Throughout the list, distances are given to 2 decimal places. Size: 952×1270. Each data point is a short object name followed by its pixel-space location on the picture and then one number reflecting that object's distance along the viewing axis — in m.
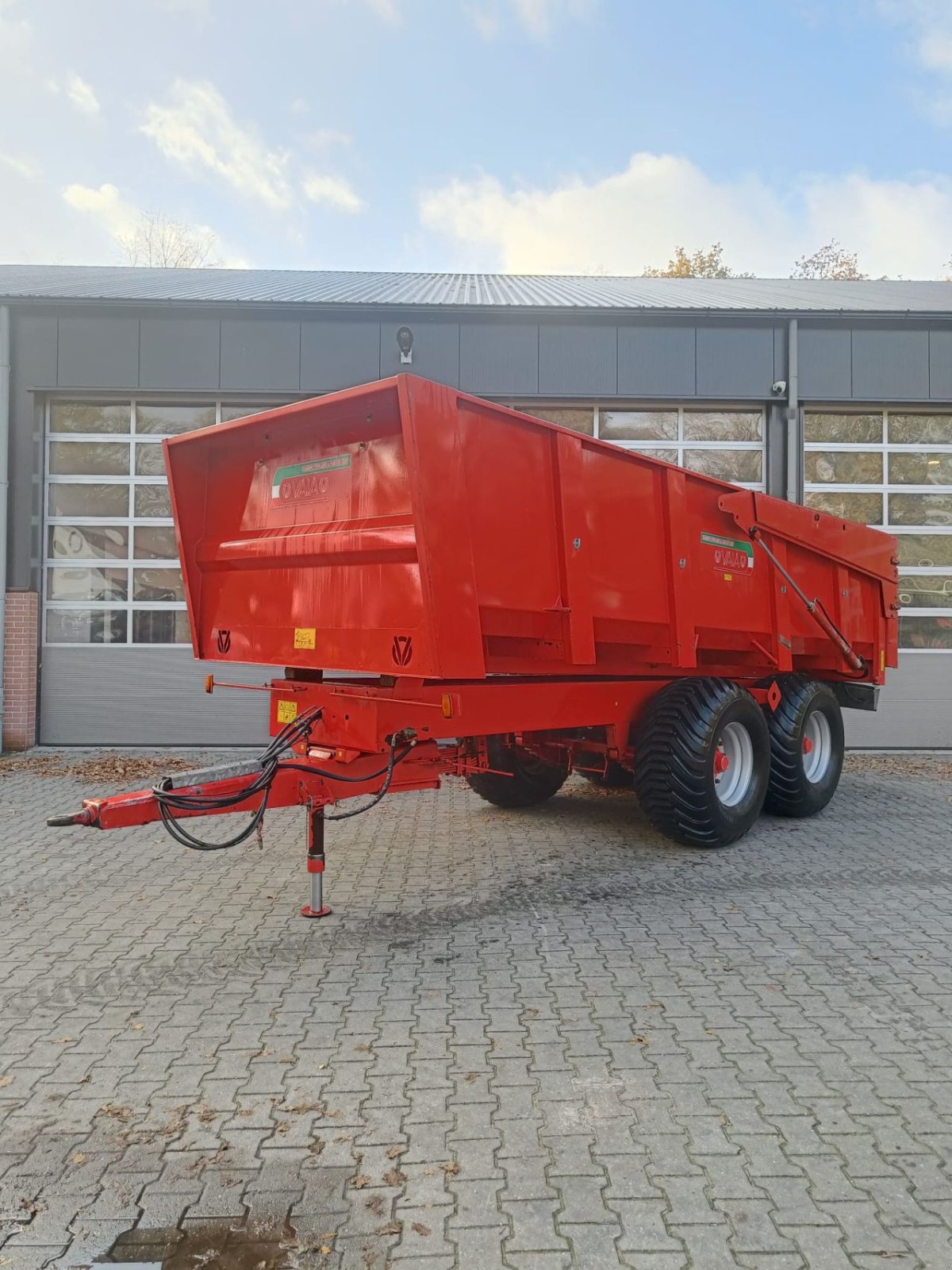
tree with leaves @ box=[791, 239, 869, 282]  32.12
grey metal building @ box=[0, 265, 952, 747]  10.84
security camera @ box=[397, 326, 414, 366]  10.70
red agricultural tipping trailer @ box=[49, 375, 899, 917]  4.31
